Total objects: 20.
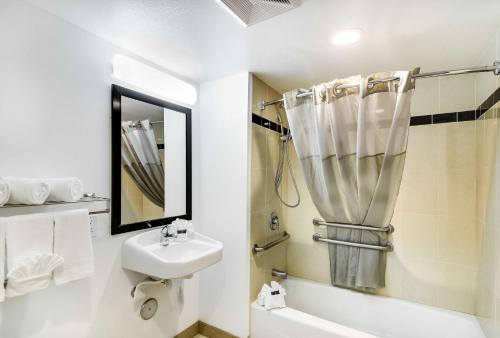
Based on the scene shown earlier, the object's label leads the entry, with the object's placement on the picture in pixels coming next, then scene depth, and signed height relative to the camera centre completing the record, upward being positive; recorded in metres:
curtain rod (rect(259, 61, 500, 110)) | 1.35 +0.54
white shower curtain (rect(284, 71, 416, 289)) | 1.54 +0.12
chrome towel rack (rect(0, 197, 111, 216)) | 1.14 -0.20
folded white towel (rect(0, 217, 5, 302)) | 0.97 -0.35
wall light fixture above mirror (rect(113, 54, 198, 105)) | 1.61 +0.63
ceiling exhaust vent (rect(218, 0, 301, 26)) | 1.19 +0.78
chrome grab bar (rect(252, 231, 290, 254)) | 2.04 -0.67
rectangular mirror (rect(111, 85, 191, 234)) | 1.57 +0.05
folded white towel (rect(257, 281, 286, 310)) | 1.89 -0.98
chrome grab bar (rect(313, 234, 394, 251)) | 2.00 -0.62
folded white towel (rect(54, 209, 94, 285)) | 1.18 -0.37
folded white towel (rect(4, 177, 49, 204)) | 1.03 -0.09
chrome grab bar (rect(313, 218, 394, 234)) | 1.86 -0.44
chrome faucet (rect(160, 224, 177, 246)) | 1.76 -0.46
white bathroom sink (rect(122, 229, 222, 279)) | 1.46 -0.56
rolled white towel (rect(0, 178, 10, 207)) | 0.98 -0.09
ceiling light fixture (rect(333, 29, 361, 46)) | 1.44 +0.78
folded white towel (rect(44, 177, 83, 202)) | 1.15 -0.10
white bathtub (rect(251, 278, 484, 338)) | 1.75 -1.15
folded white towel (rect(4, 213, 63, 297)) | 1.02 -0.37
